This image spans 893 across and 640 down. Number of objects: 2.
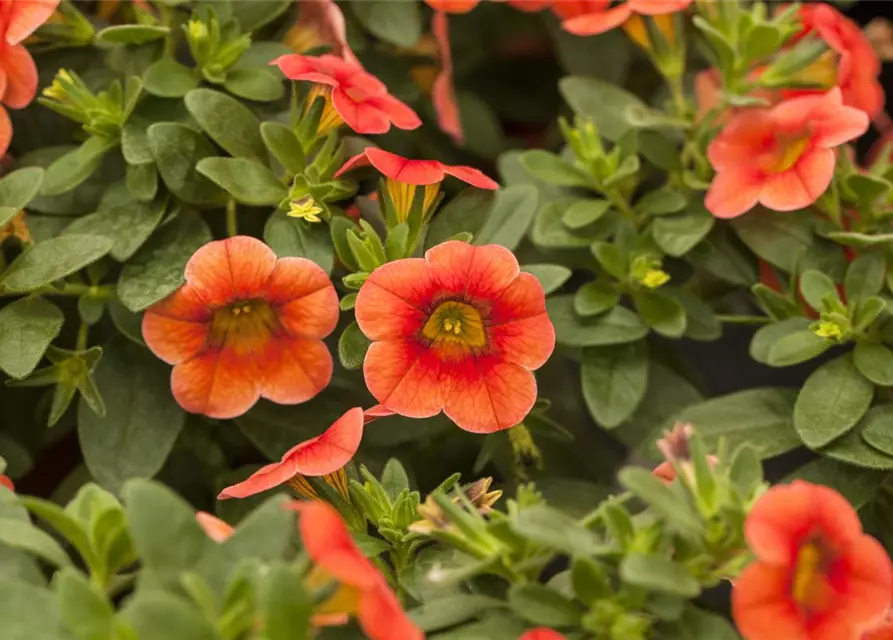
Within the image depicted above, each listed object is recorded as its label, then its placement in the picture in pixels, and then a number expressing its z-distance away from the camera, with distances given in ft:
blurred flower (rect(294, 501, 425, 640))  0.94
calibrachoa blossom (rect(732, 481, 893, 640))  0.97
